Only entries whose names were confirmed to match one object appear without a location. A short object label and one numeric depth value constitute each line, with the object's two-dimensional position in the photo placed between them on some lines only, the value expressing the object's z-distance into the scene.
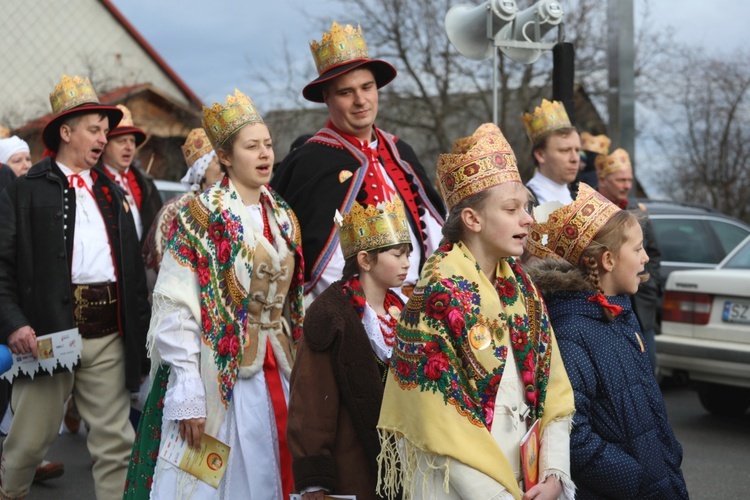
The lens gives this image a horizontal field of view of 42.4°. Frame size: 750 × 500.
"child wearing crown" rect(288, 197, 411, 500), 3.34
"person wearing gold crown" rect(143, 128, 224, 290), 6.01
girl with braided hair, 3.30
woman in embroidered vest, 3.85
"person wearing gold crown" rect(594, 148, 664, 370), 7.17
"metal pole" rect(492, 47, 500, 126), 8.16
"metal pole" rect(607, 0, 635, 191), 10.50
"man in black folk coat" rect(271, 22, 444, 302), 4.49
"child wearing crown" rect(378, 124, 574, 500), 2.86
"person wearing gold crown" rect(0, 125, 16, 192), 6.87
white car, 7.39
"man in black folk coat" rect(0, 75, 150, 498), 4.90
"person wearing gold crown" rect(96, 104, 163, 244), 6.95
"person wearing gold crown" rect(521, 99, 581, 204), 5.79
